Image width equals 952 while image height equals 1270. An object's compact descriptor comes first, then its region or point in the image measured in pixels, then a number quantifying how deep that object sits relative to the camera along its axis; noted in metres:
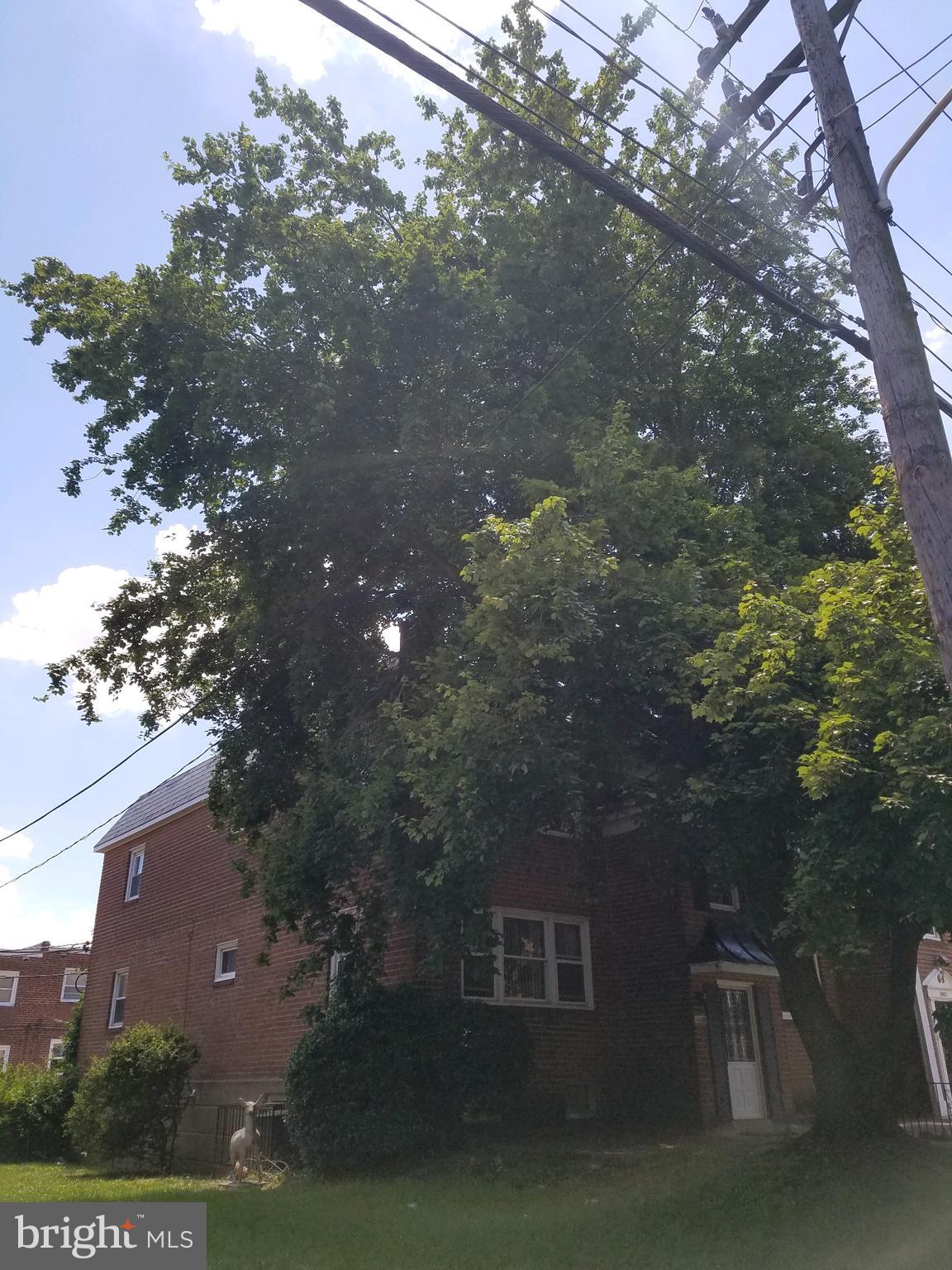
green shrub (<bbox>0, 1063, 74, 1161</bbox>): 22.00
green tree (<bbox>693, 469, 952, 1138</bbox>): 7.95
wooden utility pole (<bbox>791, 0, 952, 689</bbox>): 6.29
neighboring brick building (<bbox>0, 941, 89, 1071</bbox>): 39.69
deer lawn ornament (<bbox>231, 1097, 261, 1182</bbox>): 14.25
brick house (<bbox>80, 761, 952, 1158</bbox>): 17.08
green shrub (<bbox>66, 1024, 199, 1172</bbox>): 17.80
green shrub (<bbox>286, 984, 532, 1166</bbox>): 13.19
